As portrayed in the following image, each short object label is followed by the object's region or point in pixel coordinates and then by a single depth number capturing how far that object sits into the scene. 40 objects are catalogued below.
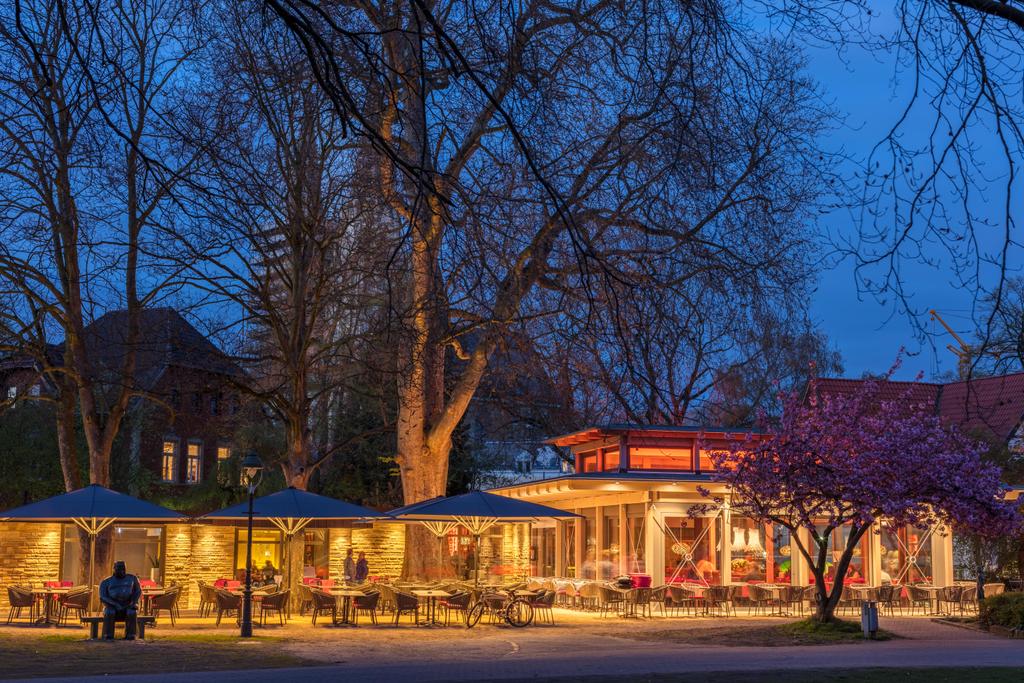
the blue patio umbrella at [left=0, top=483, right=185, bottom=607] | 20.38
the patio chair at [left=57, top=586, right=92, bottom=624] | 21.23
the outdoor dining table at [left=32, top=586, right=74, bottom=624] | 21.88
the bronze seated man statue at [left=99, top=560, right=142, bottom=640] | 18.62
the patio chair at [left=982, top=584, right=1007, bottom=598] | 26.03
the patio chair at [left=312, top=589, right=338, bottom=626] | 21.91
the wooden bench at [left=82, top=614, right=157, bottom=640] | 18.62
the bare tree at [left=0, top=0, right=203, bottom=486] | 19.04
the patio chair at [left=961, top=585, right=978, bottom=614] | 26.02
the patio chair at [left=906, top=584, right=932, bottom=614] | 26.80
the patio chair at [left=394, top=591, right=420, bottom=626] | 21.94
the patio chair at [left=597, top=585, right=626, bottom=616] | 25.25
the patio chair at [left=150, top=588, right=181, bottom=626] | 21.30
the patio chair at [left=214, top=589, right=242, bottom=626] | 21.56
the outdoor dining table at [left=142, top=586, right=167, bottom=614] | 21.81
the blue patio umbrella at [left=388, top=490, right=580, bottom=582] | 21.91
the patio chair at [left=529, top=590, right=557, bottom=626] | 22.94
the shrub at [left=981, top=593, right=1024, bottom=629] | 21.06
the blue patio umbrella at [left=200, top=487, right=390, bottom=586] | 21.22
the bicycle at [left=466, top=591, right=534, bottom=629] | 22.69
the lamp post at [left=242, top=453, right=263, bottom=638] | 19.50
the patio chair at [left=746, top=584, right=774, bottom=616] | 26.31
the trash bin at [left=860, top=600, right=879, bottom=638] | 20.09
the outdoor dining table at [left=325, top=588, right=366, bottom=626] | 22.52
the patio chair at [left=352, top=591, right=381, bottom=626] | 21.92
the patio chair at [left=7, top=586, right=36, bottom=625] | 21.54
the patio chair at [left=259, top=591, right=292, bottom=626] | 21.38
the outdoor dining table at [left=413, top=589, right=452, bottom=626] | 22.59
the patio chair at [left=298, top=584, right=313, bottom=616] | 22.90
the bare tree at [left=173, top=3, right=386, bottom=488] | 18.77
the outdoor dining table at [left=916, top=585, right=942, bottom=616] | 26.25
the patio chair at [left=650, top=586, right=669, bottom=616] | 25.54
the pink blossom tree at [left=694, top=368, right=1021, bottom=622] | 19.69
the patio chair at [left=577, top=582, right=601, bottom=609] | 27.42
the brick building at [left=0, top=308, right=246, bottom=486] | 23.73
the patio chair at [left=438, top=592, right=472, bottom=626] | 22.45
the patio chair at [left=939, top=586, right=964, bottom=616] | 25.77
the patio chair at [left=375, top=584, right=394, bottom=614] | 23.61
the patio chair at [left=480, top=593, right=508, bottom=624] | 22.75
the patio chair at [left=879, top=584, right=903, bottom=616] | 25.75
